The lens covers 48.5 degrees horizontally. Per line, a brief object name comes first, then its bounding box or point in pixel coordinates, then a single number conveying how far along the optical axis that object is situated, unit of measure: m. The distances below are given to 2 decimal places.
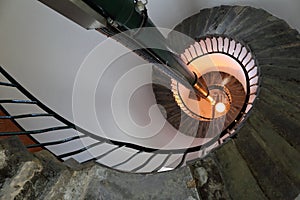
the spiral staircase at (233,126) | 2.13
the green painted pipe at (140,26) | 1.88
